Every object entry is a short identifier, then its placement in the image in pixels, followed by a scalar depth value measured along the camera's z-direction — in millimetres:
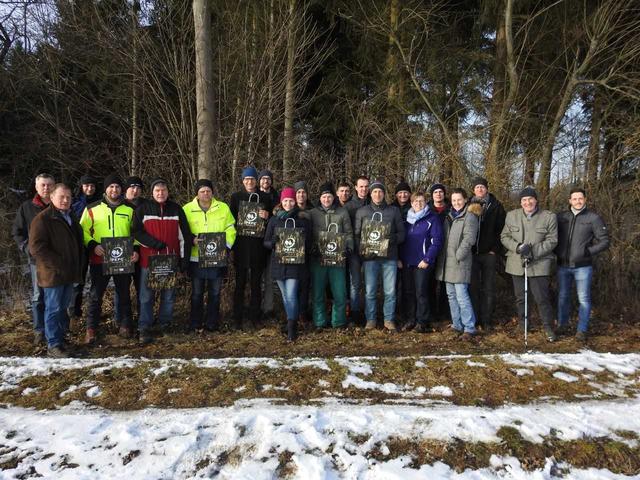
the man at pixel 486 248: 6664
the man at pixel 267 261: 6848
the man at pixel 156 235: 5957
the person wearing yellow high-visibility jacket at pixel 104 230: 5992
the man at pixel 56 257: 5223
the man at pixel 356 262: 6730
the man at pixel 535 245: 6172
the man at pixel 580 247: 6211
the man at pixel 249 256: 6547
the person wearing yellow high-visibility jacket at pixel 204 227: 6285
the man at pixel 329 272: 6430
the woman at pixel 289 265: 6184
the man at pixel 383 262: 6449
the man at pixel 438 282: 6809
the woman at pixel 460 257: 6203
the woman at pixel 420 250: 6425
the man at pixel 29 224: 5832
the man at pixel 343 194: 7176
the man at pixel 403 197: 7082
